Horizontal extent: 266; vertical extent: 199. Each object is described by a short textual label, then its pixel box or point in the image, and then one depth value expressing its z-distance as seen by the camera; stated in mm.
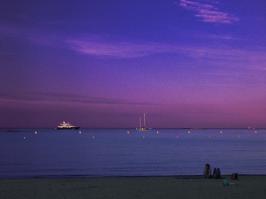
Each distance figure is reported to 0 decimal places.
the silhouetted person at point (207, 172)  28906
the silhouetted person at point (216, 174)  28031
